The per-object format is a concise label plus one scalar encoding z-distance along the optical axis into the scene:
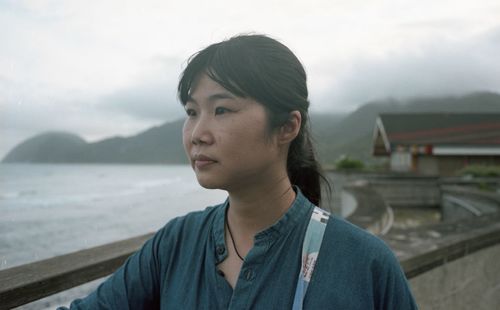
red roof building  29.75
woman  1.27
